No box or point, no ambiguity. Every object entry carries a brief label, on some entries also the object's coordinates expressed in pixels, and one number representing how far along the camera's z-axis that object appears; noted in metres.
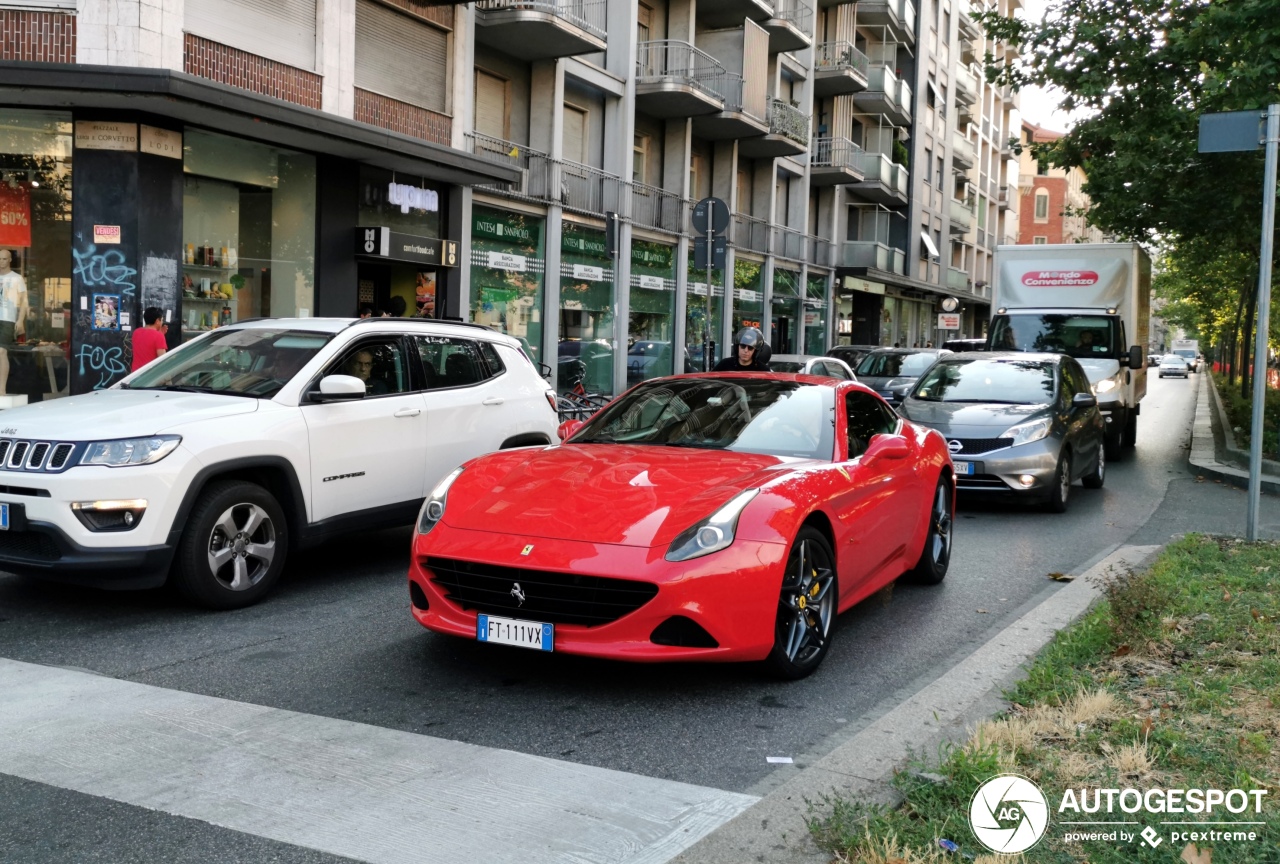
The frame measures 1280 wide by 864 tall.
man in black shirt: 11.21
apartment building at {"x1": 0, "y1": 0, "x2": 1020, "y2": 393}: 13.61
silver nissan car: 11.18
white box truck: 17.69
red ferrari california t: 4.77
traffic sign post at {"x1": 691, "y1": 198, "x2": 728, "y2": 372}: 14.20
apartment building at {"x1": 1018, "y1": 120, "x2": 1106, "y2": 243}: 91.25
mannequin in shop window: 13.59
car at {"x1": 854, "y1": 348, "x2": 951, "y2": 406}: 20.50
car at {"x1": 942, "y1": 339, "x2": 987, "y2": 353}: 24.45
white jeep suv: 5.91
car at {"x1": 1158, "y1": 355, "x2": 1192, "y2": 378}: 81.19
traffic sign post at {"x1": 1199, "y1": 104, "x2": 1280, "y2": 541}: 8.15
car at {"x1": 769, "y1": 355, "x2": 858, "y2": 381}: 15.42
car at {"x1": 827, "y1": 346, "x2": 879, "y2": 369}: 23.97
